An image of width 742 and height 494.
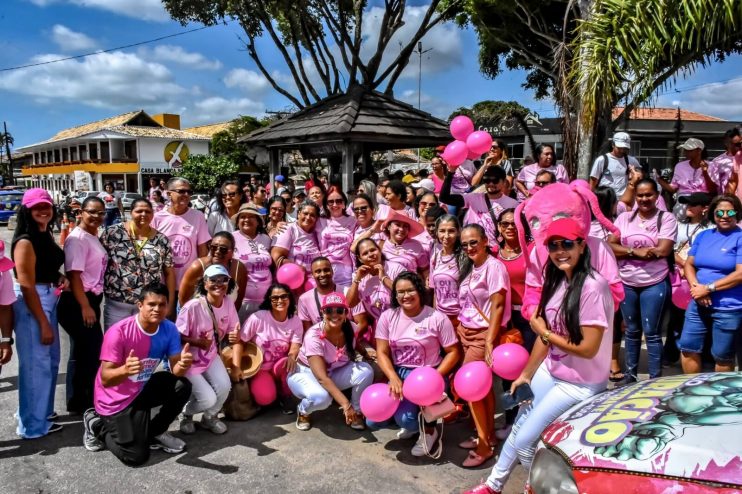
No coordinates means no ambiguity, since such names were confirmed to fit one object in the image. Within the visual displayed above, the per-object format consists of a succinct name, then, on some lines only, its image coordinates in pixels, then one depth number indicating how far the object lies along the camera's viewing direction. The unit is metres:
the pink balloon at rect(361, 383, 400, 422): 3.88
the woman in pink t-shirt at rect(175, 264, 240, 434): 4.26
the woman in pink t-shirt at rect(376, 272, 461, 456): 4.07
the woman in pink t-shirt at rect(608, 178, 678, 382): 4.64
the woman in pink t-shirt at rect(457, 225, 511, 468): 4.00
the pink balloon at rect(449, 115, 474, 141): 5.92
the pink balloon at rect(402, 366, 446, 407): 3.69
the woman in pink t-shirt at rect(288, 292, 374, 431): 4.30
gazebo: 10.59
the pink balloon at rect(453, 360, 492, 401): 3.69
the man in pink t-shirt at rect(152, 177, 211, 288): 5.19
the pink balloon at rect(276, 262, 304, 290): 5.09
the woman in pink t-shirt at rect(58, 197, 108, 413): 4.38
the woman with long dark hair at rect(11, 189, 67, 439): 4.00
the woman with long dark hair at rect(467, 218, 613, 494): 2.78
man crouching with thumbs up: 3.77
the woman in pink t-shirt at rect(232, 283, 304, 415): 4.68
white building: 45.00
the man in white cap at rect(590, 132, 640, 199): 6.52
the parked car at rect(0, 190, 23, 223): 24.94
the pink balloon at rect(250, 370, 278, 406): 4.60
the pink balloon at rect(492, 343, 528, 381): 3.73
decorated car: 1.82
